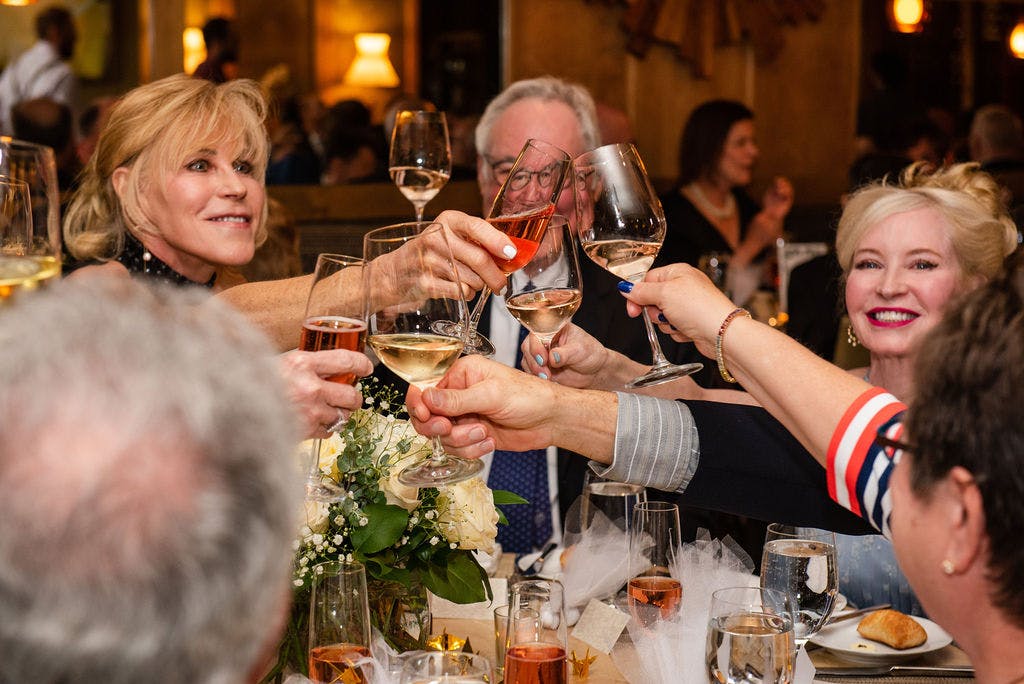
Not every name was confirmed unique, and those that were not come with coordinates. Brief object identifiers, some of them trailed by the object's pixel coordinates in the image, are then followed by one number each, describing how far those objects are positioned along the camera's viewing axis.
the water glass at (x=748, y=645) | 1.34
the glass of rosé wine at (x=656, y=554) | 1.72
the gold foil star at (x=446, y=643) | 1.60
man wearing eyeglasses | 2.77
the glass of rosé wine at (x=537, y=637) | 1.43
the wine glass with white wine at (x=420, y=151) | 2.84
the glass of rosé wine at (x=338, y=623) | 1.42
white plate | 1.78
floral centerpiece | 1.56
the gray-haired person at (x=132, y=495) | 0.64
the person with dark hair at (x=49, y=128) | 5.39
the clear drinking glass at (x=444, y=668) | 1.35
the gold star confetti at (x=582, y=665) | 1.64
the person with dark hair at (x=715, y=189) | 5.72
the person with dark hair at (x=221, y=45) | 7.05
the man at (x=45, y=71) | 7.32
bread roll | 1.83
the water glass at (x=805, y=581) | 1.66
